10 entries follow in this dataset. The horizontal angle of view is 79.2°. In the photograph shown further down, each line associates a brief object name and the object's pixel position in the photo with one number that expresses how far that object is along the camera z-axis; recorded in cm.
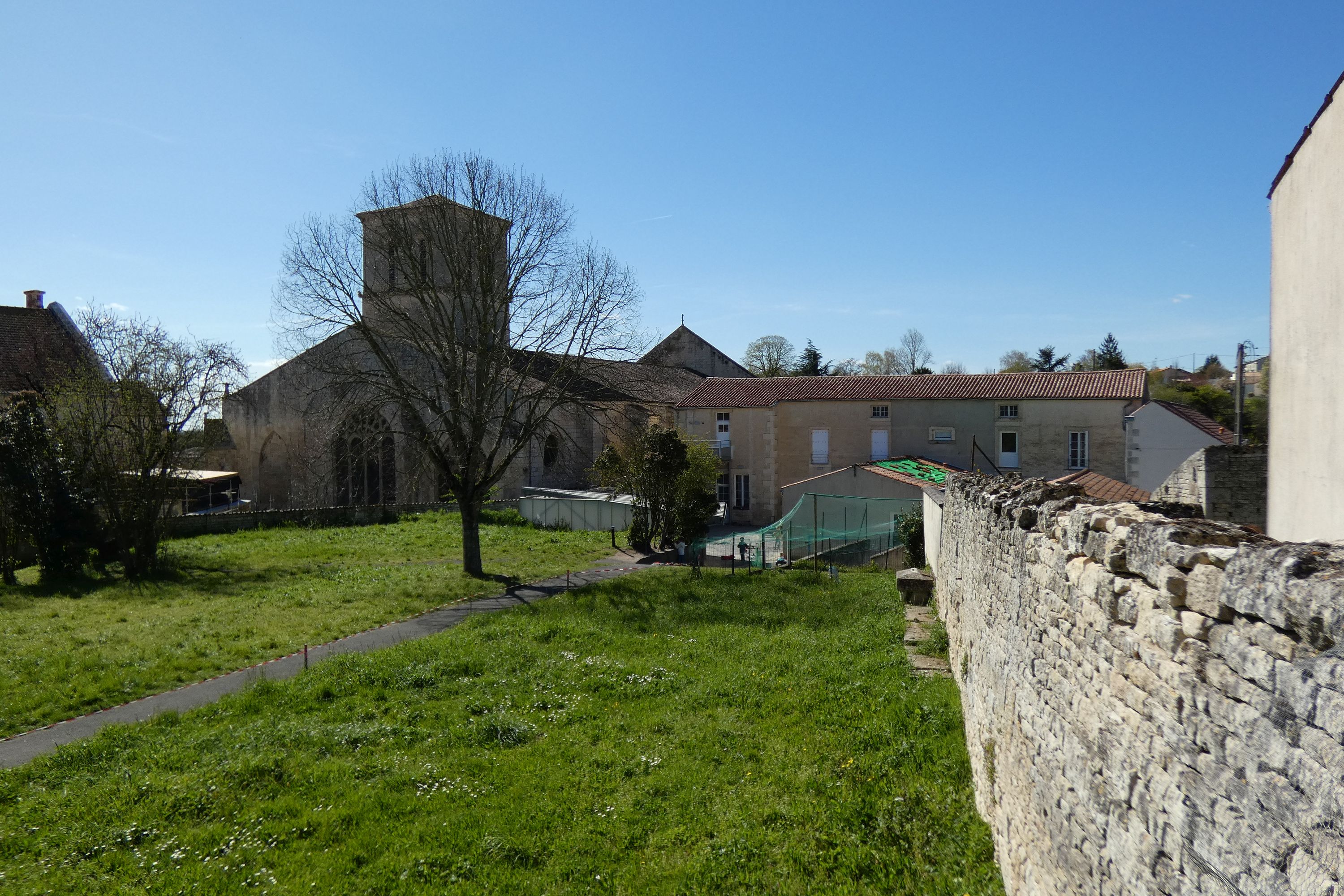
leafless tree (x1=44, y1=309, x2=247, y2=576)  1834
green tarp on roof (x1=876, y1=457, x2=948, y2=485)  2745
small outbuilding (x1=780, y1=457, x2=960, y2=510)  2695
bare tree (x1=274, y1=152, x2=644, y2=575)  1905
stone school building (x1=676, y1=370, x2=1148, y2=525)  2969
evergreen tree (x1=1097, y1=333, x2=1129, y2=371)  5569
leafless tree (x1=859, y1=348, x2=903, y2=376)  6762
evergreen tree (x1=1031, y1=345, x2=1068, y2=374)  5881
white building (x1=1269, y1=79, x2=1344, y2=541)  673
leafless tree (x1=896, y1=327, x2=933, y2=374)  6950
